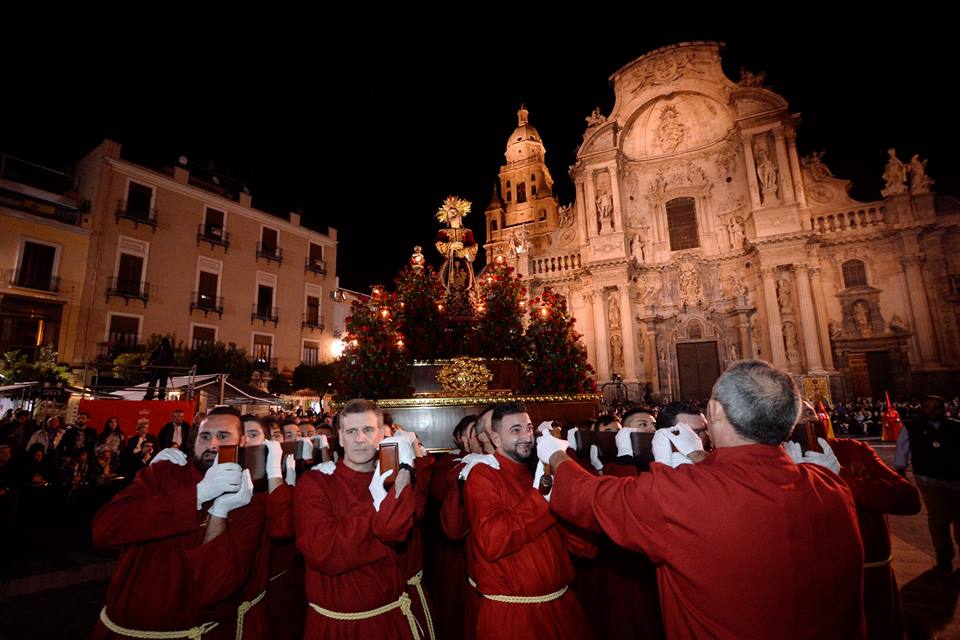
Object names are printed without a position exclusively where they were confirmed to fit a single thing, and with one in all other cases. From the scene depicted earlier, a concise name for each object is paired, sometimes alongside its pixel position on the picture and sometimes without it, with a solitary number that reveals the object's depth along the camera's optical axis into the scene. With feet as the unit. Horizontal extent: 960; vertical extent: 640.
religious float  24.81
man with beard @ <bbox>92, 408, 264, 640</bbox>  7.84
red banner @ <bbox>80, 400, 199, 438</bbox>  39.99
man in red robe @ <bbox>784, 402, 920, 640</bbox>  10.46
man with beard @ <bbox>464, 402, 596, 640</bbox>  8.50
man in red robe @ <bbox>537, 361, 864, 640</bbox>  5.42
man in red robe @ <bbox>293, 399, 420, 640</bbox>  8.05
